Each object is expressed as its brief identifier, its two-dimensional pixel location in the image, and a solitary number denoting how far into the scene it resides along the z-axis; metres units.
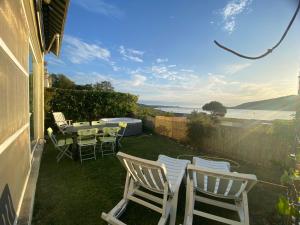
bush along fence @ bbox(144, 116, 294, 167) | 3.77
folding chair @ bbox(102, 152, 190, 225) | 1.71
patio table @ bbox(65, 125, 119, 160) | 3.85
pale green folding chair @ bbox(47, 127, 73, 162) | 3.76
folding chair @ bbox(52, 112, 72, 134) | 6.10
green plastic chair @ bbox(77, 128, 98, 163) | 3.70
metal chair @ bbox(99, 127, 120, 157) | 4.27
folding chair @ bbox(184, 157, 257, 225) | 1.55
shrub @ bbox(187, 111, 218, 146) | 5.09
